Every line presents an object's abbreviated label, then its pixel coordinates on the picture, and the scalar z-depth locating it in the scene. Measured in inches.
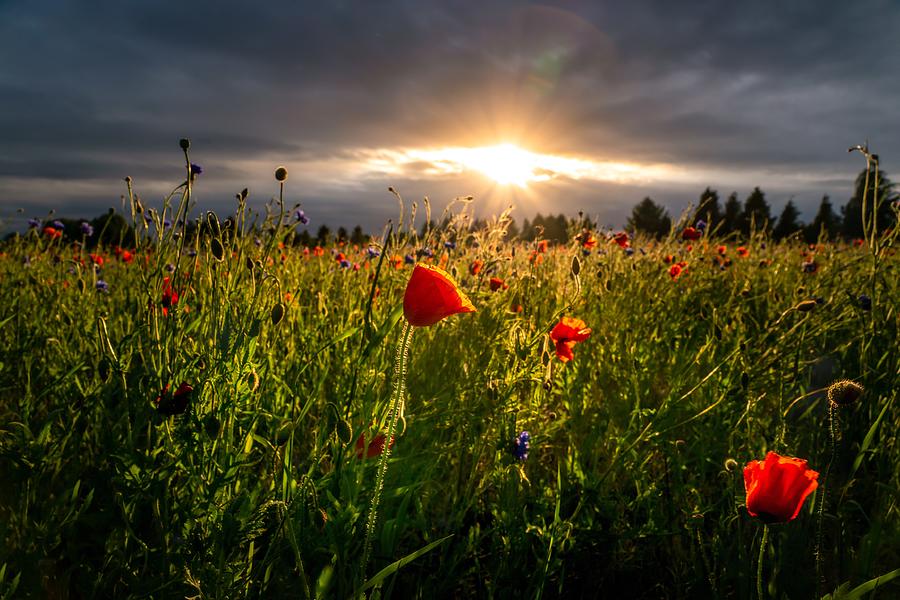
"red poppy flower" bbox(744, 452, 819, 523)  41.3
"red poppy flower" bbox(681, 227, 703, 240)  141.3
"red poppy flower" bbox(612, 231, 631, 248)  130.1
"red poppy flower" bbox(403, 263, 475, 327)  42.2
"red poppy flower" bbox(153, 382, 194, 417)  47.8
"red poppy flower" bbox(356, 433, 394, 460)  54.9
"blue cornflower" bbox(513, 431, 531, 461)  63.6
